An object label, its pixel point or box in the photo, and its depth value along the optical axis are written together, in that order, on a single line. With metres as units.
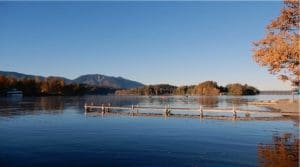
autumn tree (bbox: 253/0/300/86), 24.58
